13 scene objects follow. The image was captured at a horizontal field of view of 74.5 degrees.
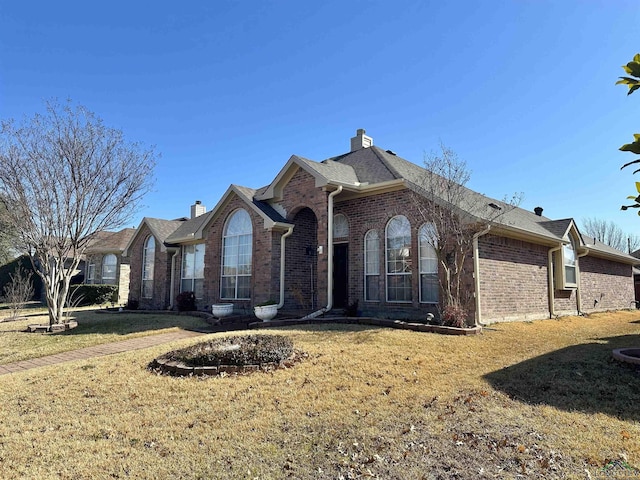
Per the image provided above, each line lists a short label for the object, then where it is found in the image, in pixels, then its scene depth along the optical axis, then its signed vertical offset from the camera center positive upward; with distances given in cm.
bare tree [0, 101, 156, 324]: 1333 +260
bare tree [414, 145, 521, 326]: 1109 +124
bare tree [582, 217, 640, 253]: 5728 +545
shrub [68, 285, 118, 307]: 2602 -113
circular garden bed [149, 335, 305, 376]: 702 -145
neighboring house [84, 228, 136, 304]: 2802 +83
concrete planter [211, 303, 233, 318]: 1492 -119
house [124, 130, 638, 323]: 1268 +90
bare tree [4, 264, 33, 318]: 1789 -90
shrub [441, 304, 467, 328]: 1037 -98
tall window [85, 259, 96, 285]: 2977 +22
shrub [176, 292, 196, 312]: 1775 -108
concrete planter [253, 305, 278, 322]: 1323 -111
